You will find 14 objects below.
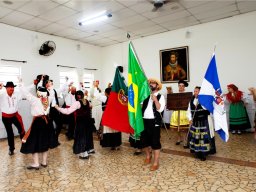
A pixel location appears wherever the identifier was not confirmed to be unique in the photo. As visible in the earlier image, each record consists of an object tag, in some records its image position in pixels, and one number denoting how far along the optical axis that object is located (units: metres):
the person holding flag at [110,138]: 4.34
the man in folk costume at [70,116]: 5.77
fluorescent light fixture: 5.42
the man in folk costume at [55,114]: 5.60
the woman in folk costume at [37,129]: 3.40
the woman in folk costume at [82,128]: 3.88
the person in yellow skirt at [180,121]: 4.80
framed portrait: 6.79
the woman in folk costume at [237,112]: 5.68
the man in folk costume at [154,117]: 3.34
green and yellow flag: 3.27
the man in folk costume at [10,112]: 4.47
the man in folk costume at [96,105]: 5.22
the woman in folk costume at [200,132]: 3.73
